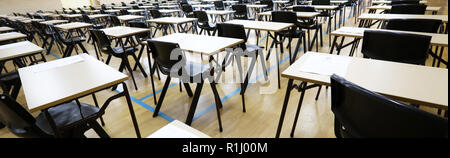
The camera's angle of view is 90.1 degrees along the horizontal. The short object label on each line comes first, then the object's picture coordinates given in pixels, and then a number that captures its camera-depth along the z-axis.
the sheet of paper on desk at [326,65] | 1.36
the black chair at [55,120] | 1.12
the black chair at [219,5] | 7.07
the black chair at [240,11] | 5.41
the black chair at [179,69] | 1.88
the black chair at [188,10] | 6.20
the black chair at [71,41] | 4.12
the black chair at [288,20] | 3.35
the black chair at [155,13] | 5.80
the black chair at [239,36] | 2.59
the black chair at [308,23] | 3.81
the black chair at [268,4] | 6.34
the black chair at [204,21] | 4.54
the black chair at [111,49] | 2.81
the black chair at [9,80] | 2.38
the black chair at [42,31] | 5.18
